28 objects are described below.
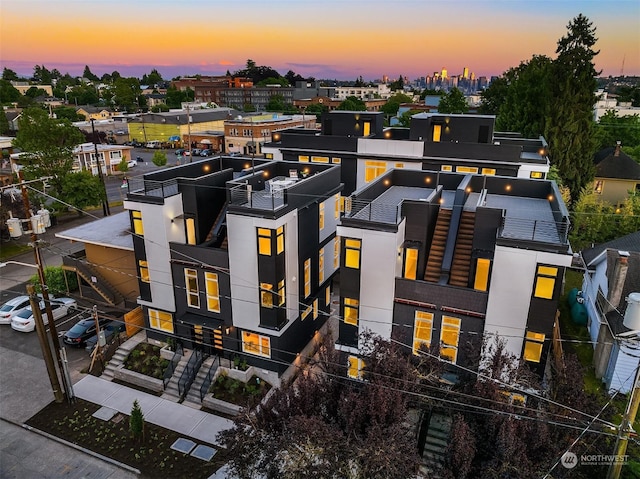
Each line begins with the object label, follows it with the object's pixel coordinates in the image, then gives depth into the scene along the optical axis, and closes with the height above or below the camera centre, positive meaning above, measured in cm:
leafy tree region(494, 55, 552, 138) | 3791 -75
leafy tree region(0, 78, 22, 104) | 11601 +6
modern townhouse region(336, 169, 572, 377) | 1301 -573
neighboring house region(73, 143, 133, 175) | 5231 -772
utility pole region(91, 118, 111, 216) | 3527 -865
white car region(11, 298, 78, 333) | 2175 -1098
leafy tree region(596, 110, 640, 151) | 5478 -443
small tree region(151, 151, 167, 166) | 5422 -793
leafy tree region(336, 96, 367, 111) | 9362 -213
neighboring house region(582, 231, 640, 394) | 1532 -810
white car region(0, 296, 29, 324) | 2253 -1096
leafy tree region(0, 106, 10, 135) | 7312 -504
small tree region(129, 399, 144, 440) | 1505 -1094
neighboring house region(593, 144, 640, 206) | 3756 -675
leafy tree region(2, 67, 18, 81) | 17050 +724
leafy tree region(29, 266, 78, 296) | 2470 -1032
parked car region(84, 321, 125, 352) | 2042 -1101
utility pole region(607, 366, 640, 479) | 804 -594
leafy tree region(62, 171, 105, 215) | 3556 -765
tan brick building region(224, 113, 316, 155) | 6606 -551
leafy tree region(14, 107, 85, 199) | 3638 -430
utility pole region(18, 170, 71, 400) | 1438 -643
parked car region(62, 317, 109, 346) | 2069 -1106
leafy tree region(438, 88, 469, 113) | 5809 -101
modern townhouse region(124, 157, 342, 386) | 1641 -645
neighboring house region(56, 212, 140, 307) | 2272 -888
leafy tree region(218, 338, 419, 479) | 945 -752
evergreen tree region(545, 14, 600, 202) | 3466 -140
